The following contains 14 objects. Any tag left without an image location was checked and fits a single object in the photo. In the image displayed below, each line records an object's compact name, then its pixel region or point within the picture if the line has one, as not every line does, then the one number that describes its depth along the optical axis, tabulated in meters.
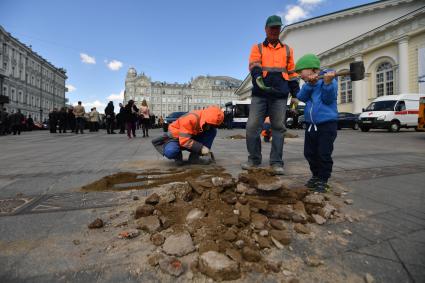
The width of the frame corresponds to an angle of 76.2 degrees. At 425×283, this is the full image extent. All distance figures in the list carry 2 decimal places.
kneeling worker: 3.93
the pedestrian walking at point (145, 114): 12.05
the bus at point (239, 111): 28.30
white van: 17.28
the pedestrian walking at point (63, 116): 18.97
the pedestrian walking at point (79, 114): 15.86
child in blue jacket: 2.80
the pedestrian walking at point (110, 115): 15.60
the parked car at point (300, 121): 25.47
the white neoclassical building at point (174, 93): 109.38
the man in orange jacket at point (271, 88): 3.61
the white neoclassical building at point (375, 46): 22.75
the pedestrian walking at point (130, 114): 12.28
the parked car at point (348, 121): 23.25
